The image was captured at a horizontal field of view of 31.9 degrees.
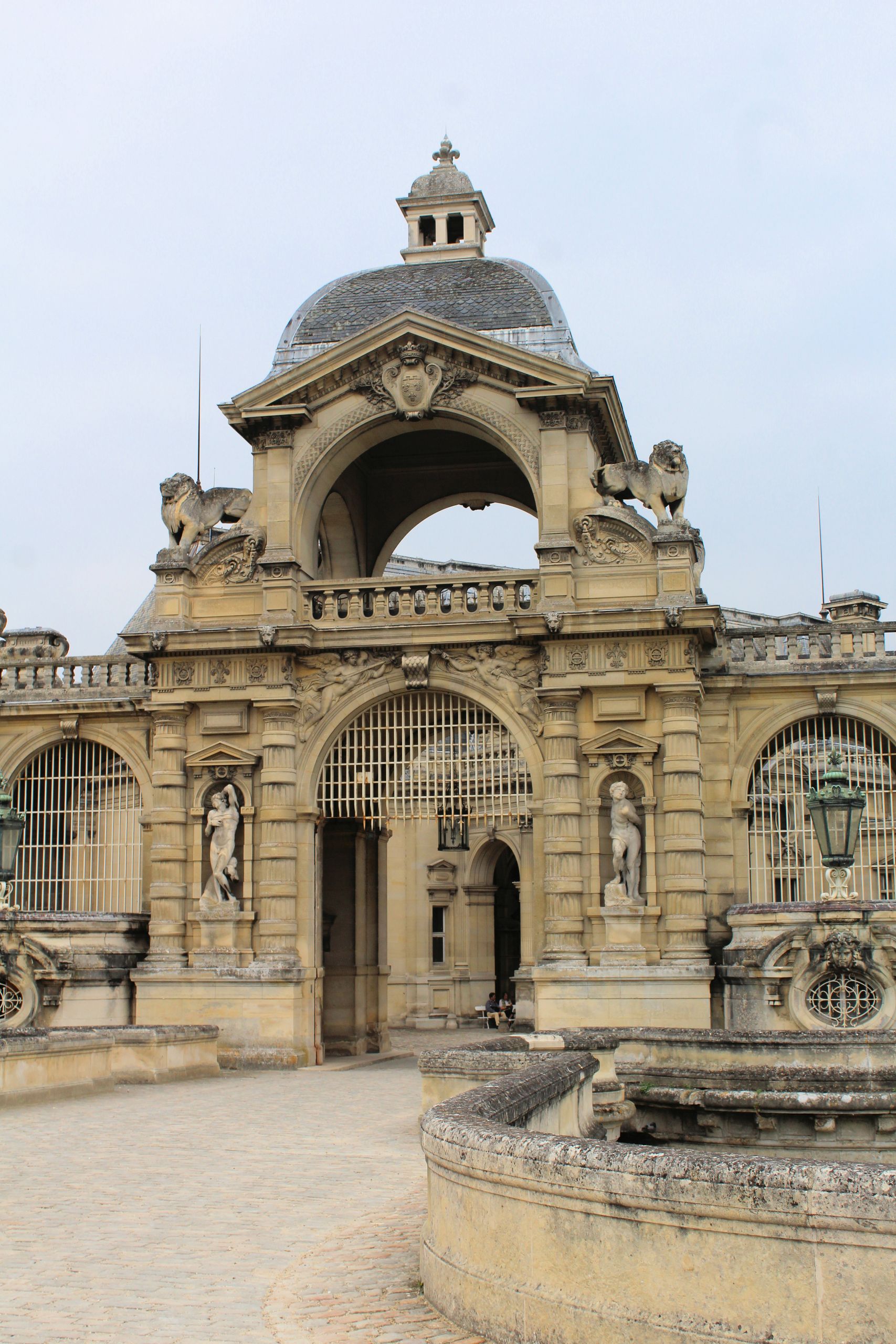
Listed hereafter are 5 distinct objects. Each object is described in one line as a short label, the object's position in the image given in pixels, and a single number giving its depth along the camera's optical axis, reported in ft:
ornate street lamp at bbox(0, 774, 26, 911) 68.54
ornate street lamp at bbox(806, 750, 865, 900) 56.03
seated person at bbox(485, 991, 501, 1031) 114.42
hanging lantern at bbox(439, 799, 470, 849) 126.72
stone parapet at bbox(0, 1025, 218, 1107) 52.39
